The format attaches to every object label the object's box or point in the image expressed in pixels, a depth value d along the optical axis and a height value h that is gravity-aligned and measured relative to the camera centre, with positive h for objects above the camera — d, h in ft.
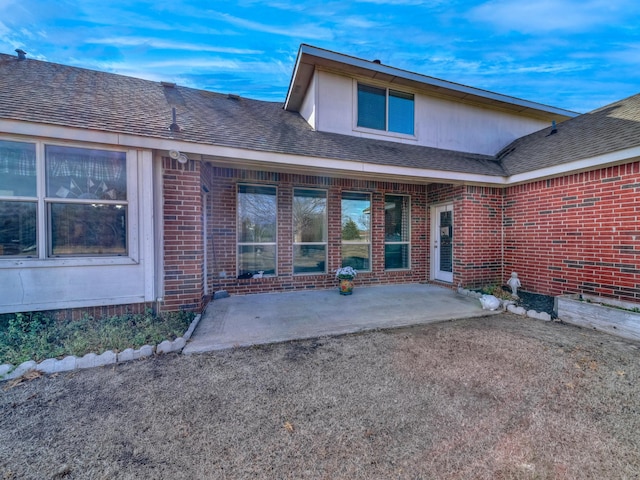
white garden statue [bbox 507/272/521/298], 18.92 -3.49
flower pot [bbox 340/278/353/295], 19.42 -3.69
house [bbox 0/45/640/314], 12.20 +3.21
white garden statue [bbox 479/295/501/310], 16.10 -4.17
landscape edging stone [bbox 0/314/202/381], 8.77 -4.44
